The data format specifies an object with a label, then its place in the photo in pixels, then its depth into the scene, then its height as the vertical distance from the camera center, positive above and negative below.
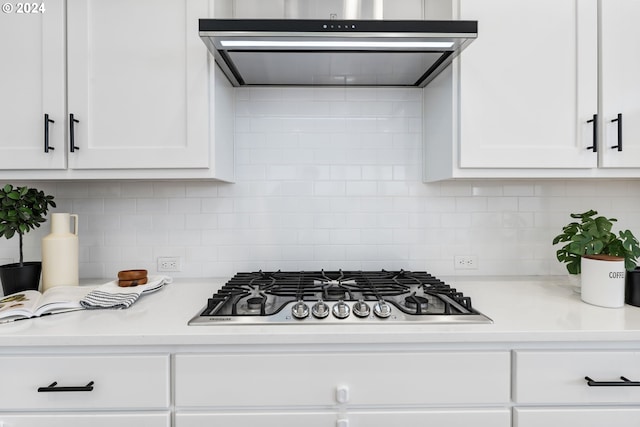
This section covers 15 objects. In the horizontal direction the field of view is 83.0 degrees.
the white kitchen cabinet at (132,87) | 1.38 +0.48
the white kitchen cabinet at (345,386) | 1.06 -0.51
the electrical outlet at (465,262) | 1.80 -0.25
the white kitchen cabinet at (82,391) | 1.05 -0.52
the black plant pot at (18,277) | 1.44 -0.27
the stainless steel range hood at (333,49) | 1.21 +0.61
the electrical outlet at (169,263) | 1.77 -0.26
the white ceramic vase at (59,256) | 1.45 -0.18
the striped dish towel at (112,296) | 1.27 -0.31
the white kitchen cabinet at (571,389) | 1.07 -0.53
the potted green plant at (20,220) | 1.39 -0.04
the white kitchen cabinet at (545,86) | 1.41 +0.49
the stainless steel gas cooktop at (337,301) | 1.13 -0.31
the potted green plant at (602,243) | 1.32 -0.12
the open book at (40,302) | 1.16 -0.31
